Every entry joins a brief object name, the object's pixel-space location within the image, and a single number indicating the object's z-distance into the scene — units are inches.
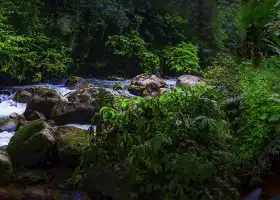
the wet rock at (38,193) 166.3
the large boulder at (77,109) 271.6
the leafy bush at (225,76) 186.4
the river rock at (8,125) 257.7
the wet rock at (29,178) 177.6
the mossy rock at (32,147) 195.2
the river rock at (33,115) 273.6
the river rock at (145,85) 363.3
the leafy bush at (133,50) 463.5
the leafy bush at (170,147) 107.6
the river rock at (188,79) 402.7
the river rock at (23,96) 323.6
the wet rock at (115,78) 442.3
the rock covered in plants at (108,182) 132.0
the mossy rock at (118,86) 379.7
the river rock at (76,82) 378.6
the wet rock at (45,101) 279.4
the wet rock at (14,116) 278.5
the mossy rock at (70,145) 189.2
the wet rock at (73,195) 162.0
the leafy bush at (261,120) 136.2
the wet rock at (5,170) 175.6
